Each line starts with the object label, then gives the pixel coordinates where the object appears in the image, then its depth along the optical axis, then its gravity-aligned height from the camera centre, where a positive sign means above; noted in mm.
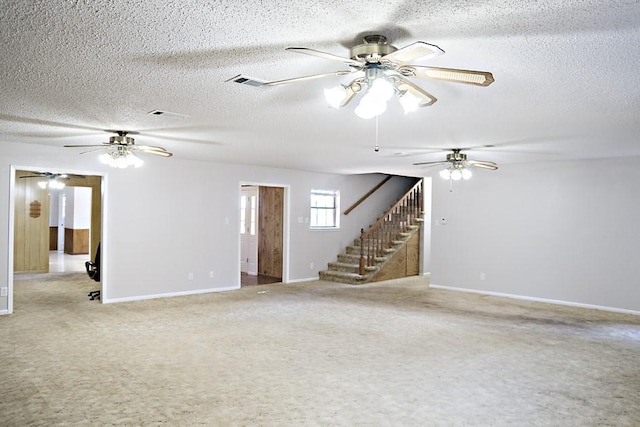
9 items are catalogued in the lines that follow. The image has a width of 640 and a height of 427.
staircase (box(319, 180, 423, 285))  9219 -545
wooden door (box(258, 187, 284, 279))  9508 -156
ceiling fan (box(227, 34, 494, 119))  2189 +798
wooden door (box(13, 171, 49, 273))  9734 -224
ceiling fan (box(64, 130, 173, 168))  5258 +822
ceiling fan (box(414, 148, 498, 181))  6246 +849
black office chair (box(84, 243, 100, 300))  7020 -820
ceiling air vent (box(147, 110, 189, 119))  4168 +1002
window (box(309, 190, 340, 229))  9734 +328
